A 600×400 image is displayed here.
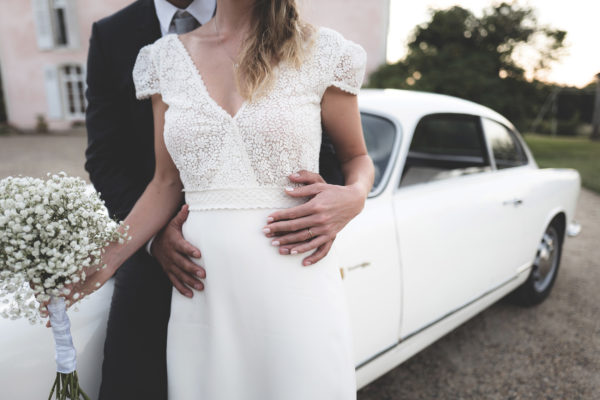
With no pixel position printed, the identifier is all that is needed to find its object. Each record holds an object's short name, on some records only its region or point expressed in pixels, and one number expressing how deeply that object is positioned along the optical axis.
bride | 1.25
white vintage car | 1.45
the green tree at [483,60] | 12.86
